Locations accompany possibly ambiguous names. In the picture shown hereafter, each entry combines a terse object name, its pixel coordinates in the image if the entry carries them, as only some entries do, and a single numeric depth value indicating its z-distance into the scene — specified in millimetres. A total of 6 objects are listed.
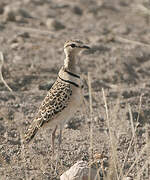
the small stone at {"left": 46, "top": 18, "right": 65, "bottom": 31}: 14328
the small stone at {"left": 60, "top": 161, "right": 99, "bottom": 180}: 7208
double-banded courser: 7781
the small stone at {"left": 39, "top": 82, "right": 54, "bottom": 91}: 10820
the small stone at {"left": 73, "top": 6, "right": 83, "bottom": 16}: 16000
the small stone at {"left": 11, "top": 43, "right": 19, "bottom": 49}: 12647
